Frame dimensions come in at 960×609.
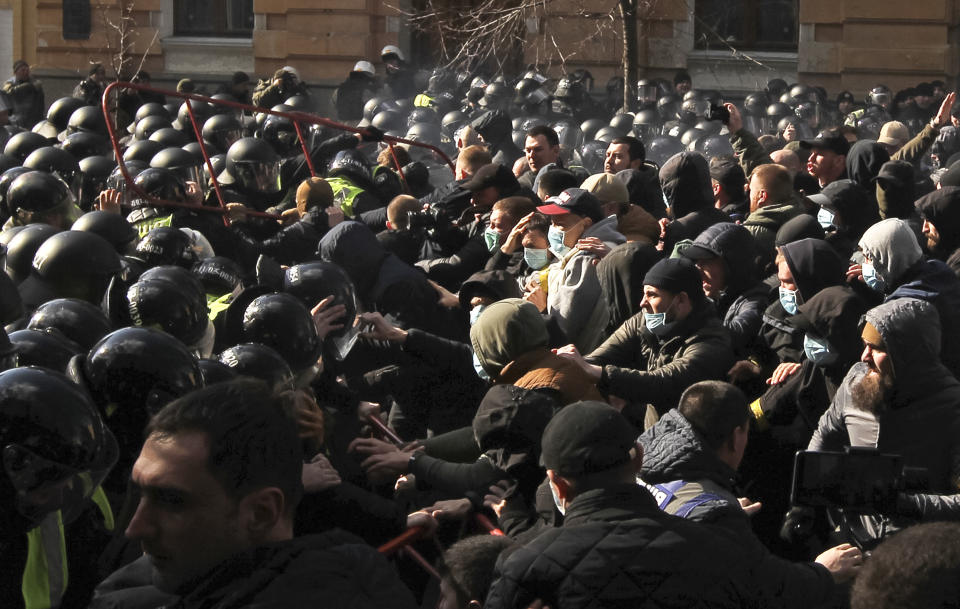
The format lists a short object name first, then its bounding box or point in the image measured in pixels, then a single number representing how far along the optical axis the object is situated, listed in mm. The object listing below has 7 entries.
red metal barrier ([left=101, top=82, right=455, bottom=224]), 7918
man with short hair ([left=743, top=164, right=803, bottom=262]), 6793
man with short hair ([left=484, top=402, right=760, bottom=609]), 3018
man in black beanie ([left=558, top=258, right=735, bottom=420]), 5121
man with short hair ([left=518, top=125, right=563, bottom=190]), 8688
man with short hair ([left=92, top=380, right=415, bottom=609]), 2426
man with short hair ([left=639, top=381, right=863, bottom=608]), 3572
